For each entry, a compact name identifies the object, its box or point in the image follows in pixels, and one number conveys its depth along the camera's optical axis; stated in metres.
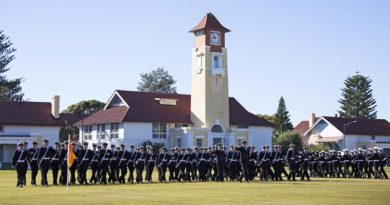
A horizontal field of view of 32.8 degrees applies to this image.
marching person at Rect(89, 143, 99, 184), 30.20
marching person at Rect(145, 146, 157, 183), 32.75
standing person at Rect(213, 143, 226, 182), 33.35
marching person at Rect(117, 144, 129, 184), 31.23
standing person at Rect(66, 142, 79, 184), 29.42
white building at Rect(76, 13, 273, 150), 69.38
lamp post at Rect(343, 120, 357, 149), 81.65
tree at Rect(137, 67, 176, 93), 109.75
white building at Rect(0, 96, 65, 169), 66.25
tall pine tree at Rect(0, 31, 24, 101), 85.00
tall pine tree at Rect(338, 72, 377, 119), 112.62
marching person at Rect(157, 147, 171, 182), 33.09
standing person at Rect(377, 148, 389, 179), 36.79
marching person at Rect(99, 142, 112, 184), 30.47
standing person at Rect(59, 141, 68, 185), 28.89
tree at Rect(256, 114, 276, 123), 99.94
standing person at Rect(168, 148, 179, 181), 33.69
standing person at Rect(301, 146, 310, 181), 34.47
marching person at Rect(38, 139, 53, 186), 28.28
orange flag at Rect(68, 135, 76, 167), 25.61
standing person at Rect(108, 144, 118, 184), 30.86
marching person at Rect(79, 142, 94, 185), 29.67
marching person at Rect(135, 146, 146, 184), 31.86
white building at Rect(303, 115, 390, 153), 84.44
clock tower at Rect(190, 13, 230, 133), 69.38
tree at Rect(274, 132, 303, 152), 74.19
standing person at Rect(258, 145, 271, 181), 33.56
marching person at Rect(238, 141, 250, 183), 32.72
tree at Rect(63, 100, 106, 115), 99.31
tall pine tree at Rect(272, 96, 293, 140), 98.69
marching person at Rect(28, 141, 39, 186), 28.25
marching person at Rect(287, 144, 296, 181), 33.78
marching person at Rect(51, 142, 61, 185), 28.73
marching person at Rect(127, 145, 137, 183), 31.69
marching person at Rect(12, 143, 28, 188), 27.05
